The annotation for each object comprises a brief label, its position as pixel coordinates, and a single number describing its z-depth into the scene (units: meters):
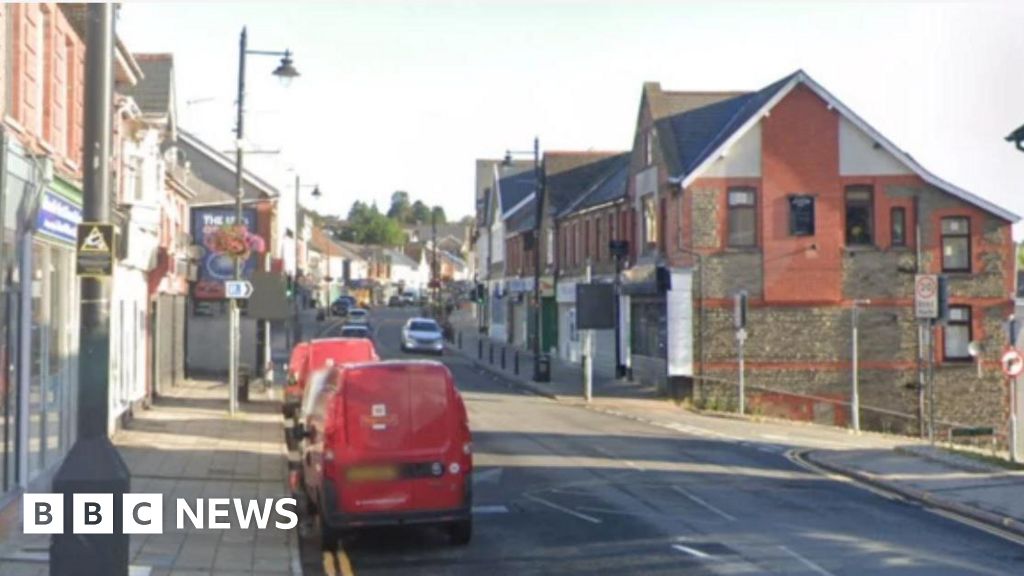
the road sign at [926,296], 26.27
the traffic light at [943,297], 27.31
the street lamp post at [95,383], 9.74
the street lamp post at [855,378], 35.59
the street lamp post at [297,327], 59.12
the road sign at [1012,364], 22.08
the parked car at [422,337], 59.47
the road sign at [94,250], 10.06
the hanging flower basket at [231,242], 31.36
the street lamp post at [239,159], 29.98
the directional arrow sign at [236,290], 29.62
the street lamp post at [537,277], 45.59
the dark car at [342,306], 98.69
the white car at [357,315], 73.91
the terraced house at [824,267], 39.53
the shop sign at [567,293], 53.95
